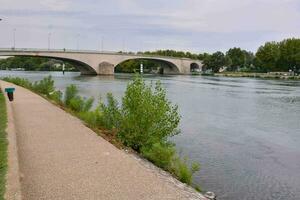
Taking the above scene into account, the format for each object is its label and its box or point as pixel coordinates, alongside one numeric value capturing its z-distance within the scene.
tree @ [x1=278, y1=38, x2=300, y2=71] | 114.74
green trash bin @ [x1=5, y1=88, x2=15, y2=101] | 23.25
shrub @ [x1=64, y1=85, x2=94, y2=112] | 21.22
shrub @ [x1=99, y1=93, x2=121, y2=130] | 14.73
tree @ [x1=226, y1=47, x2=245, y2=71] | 148.75
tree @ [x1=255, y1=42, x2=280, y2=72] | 118.68
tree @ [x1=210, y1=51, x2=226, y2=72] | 143.12
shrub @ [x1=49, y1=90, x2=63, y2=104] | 27.13
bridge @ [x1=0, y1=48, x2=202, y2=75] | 92.38
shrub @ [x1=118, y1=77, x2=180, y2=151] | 13.30
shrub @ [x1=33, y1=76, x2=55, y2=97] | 33.88
